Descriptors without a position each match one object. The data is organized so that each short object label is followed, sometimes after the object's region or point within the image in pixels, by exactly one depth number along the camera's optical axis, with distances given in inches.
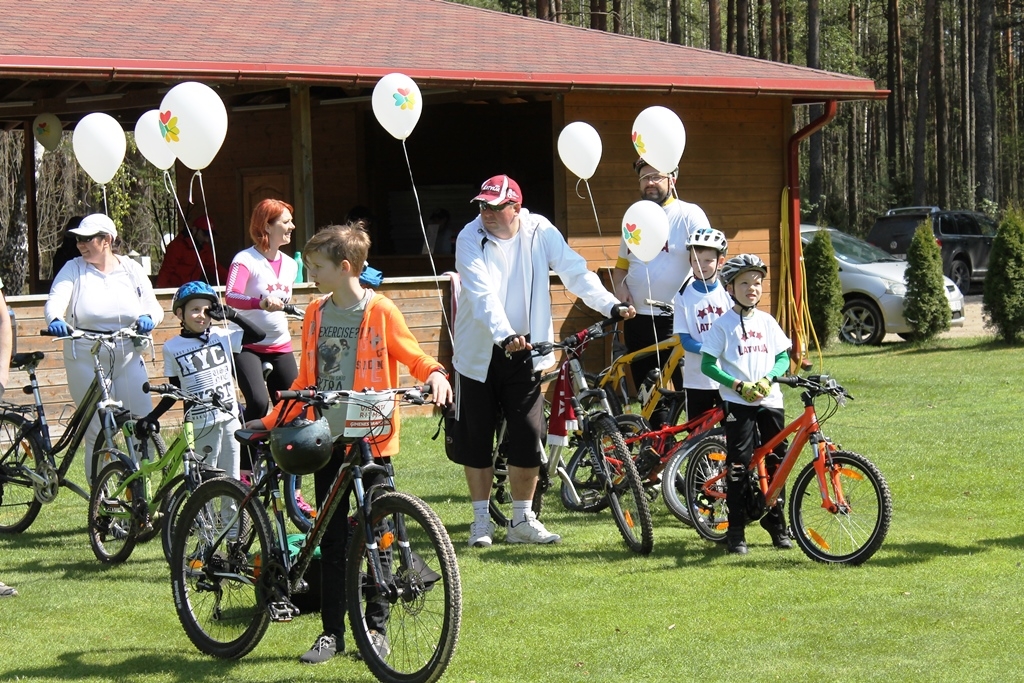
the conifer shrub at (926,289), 1421.0
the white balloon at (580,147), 788.6
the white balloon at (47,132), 1282.0
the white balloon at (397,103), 788.6
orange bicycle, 520.1
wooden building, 1048.2
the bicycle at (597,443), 553.9
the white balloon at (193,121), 634.8
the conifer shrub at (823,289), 1440.7
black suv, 2236.7
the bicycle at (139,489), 528.1
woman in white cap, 620.7
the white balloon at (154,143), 727.1
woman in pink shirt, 607.8
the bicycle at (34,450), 613.6
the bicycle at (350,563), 372.5
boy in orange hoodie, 406.9
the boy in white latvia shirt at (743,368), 543.5
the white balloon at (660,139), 720.3
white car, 1507.1
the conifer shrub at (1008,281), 1390.3
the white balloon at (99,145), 727.1
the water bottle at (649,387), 657.0
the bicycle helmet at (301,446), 386.0
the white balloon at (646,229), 655.8
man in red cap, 557.9
